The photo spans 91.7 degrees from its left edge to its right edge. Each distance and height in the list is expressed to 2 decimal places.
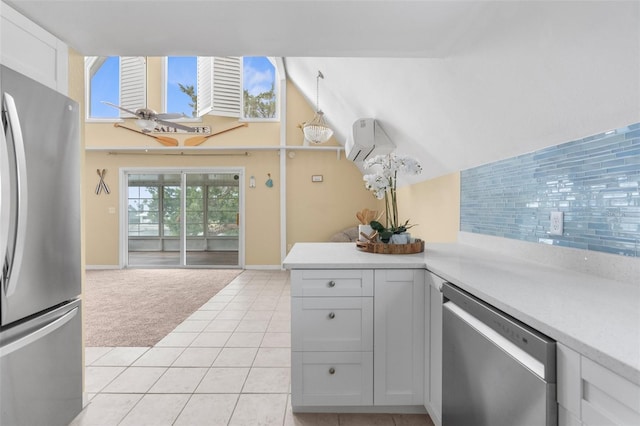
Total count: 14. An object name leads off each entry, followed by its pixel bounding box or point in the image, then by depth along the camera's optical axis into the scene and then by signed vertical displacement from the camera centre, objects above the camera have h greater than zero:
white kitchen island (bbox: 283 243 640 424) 0.70 -0.32
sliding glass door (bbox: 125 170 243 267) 5.91 +0.06
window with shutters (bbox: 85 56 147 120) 5.74 +2.45
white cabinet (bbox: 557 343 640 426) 0.60 -0.39
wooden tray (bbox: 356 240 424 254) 1.95 -0.22
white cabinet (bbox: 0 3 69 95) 1.31 +0.76
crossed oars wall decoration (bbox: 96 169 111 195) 5.86 +0.55
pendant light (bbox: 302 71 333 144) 4.09 +1.07
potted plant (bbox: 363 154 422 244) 2.00 +0.25
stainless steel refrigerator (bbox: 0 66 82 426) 1.18 -0.18
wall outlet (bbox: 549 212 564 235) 1.48 -0.05
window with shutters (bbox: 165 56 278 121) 5.63 +2.34
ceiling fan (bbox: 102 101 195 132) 3.62 +1.14
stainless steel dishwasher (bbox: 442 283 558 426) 0.80 -0.49
